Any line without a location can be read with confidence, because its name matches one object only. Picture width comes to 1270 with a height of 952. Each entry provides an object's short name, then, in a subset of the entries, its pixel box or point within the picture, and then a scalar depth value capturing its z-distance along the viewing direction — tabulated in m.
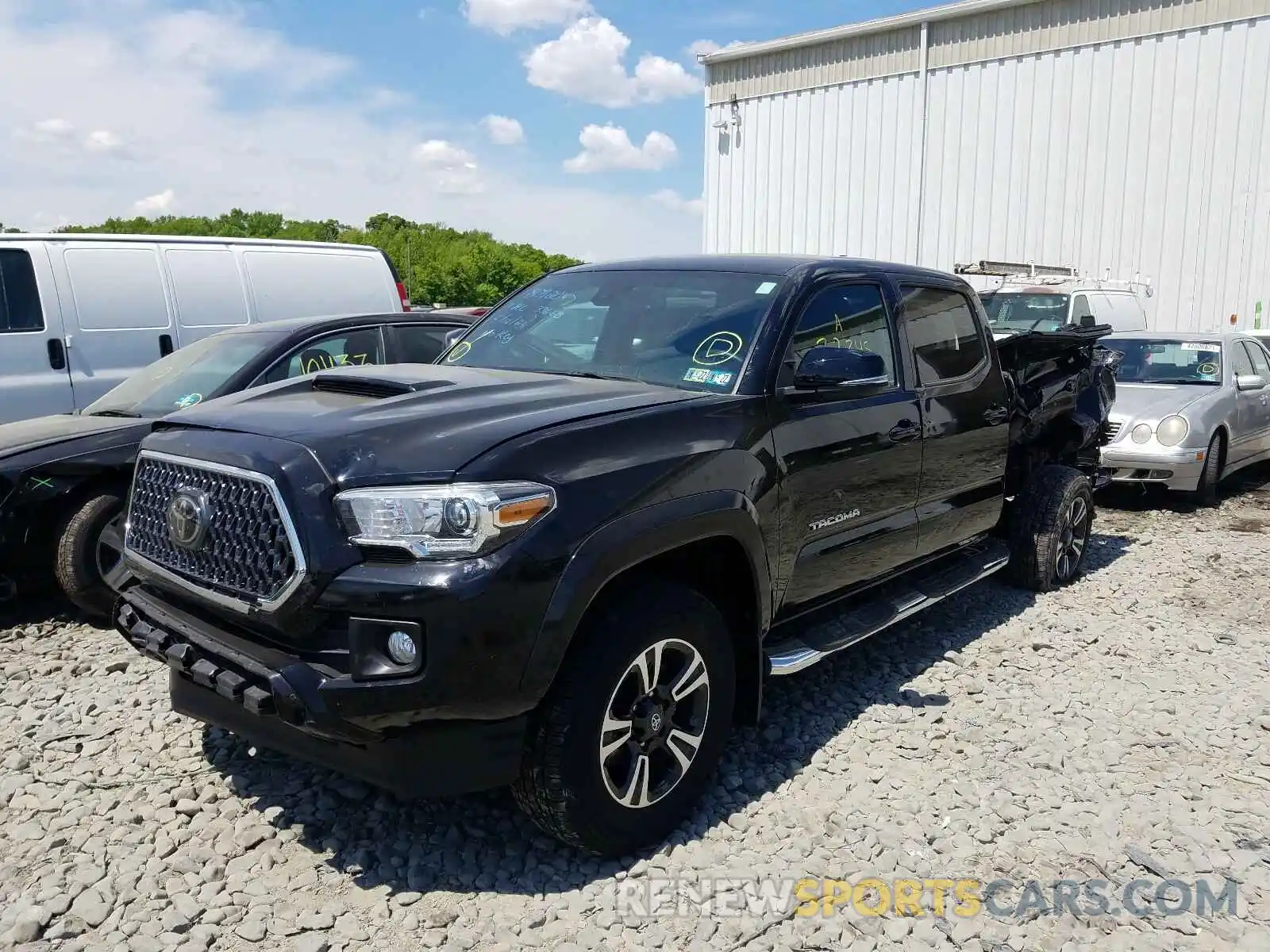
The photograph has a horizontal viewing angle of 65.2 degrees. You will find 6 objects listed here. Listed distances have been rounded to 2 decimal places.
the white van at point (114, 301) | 7.25
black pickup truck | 2.65
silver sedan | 8.78
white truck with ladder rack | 12.35
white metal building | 17.02
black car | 5.00
